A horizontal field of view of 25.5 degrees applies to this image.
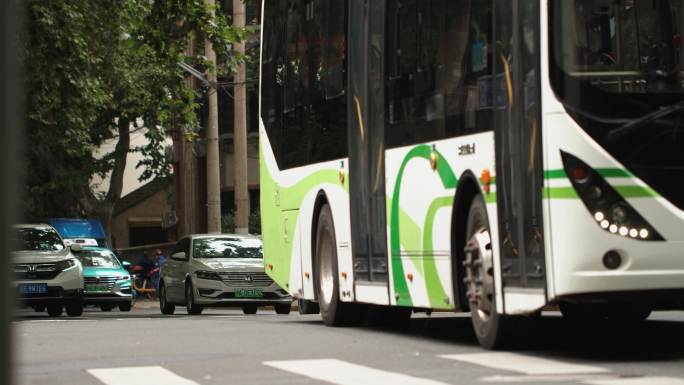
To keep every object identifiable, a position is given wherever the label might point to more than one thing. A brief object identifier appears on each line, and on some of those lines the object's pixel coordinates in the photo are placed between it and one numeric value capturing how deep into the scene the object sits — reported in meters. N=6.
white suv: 27.42
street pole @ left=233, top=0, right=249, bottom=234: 34.95
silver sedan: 28.53
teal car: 35.88
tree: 27.61
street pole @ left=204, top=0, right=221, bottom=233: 35.22
